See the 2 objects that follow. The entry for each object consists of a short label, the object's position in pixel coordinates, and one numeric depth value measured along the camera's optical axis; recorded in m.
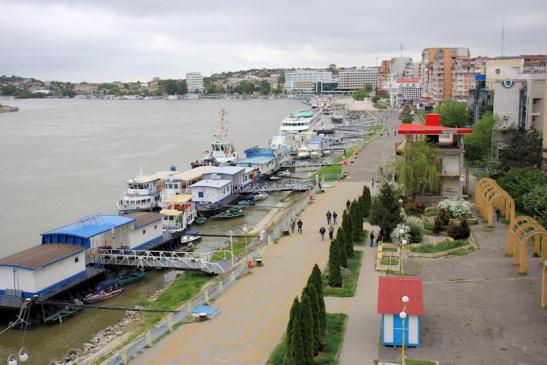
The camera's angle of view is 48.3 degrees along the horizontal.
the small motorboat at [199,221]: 41.58
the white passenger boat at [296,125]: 94.62
